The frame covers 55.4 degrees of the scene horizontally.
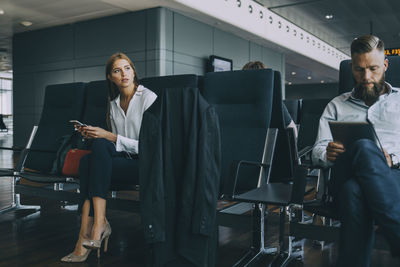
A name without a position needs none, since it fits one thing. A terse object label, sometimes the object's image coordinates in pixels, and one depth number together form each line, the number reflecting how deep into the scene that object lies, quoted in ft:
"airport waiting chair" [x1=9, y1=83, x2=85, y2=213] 9.37
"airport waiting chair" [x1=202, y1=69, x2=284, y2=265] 6.80
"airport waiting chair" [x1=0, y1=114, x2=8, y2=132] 50.14
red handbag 7.82
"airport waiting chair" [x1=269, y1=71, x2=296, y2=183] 7.09
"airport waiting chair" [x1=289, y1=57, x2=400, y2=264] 5.00
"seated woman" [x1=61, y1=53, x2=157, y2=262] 6.62
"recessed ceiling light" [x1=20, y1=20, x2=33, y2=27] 23.89
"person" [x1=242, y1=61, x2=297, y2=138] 7.65
